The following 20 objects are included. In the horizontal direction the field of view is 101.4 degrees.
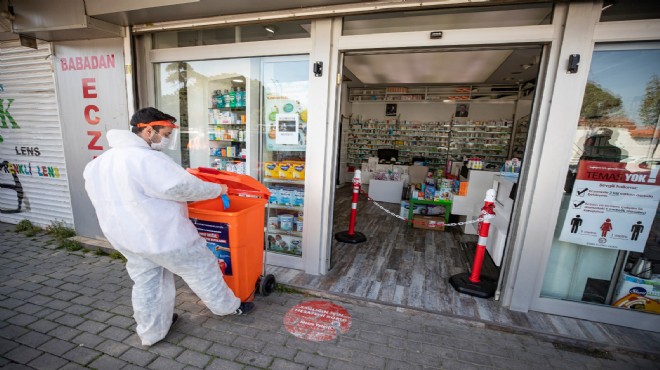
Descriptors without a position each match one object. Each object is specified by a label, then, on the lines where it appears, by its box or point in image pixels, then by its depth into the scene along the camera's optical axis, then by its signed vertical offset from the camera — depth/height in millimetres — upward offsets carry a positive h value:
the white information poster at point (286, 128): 3451 +19
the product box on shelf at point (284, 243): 3689 -1552
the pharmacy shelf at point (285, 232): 3700 -1406
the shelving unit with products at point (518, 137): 8938 +214
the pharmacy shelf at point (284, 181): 3599 -689
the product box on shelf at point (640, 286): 2619 -1297
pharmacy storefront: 2381 +183
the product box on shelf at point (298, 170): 3561 -521
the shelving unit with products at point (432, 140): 9742 -57
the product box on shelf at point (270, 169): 3703 -547
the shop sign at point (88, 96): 3619 +292
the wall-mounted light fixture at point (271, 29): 3107 +1134
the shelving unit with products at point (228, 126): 3766 +4
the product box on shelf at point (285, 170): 3611 -539
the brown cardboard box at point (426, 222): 5219 -1608
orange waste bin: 2332 -874
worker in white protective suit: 1865 -700
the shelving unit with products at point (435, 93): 9180 +1612
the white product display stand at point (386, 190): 7238 -1463
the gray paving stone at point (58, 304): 2639 -1832
